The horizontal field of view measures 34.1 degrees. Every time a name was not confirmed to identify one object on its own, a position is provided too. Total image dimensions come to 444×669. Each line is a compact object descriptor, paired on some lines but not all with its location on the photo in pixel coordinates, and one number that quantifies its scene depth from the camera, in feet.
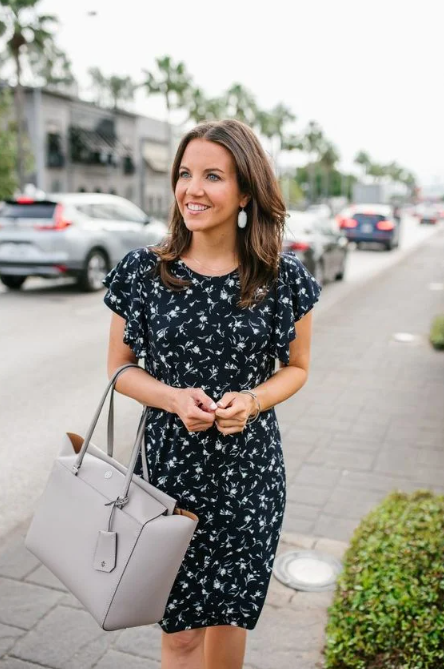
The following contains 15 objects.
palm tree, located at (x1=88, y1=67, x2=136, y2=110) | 281.74
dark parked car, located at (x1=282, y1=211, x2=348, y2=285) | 42.68
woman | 6.70
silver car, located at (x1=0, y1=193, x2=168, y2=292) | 40.09
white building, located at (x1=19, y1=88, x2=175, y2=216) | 145.59
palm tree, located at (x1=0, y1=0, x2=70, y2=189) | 94.99
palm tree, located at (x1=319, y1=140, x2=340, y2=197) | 326.65
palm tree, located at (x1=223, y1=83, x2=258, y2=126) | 208.03
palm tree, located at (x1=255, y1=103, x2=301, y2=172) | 236.43
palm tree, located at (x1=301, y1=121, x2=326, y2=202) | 289.12
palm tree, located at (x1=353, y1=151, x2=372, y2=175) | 428.56
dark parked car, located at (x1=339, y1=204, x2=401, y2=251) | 79.15
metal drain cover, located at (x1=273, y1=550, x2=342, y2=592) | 10.92
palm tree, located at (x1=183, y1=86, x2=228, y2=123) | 164.14
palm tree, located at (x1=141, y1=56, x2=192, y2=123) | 154.51
